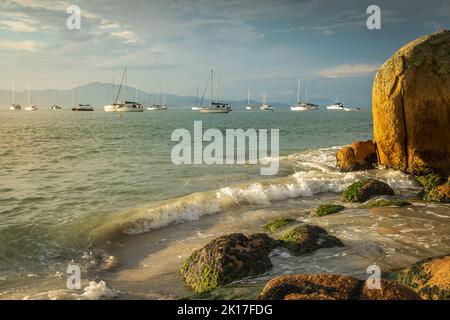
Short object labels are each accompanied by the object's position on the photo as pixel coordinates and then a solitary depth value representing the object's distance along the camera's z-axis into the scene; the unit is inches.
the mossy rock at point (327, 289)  183.9
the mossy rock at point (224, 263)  282.8
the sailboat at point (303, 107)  7317.9
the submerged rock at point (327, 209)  489.7
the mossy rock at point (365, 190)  562.6
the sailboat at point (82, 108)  6786.4
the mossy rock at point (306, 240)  339.9
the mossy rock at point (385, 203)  503.2
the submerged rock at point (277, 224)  429.5
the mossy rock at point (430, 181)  594.5
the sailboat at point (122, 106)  5442.9
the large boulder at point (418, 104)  640.4
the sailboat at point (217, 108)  5145.2
